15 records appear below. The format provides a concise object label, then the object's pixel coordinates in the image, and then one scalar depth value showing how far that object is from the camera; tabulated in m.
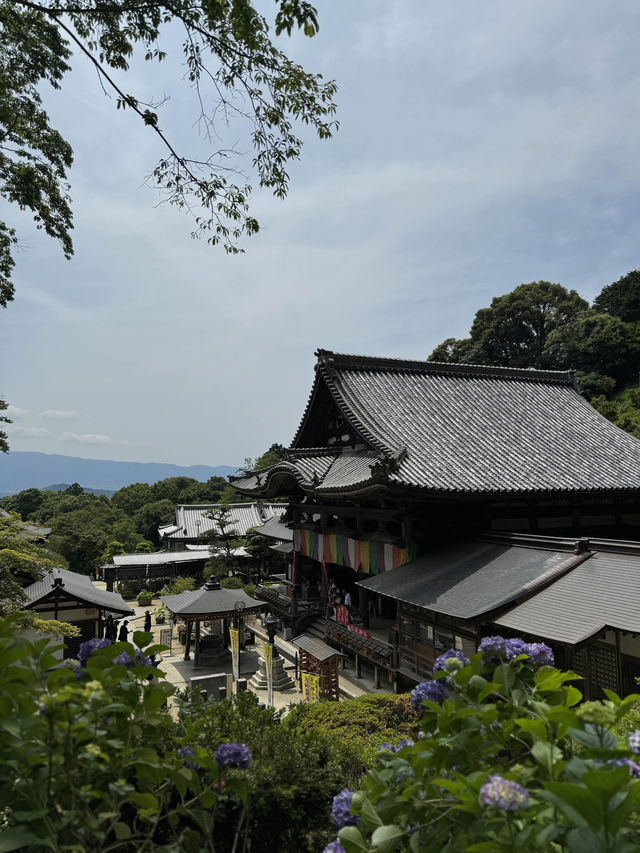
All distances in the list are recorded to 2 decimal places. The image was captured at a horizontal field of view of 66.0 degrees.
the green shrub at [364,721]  6.03
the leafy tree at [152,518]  61.88
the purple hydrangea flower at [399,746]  2.35
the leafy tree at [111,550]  39.16
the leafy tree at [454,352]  52.03
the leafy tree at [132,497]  72.88
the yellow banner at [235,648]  14.16
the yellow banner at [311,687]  9.78
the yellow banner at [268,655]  12.10
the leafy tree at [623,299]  46.94
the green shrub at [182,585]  26.84
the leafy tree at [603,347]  42.38
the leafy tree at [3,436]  10.48
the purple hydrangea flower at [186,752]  2.21
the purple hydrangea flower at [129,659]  2.33
